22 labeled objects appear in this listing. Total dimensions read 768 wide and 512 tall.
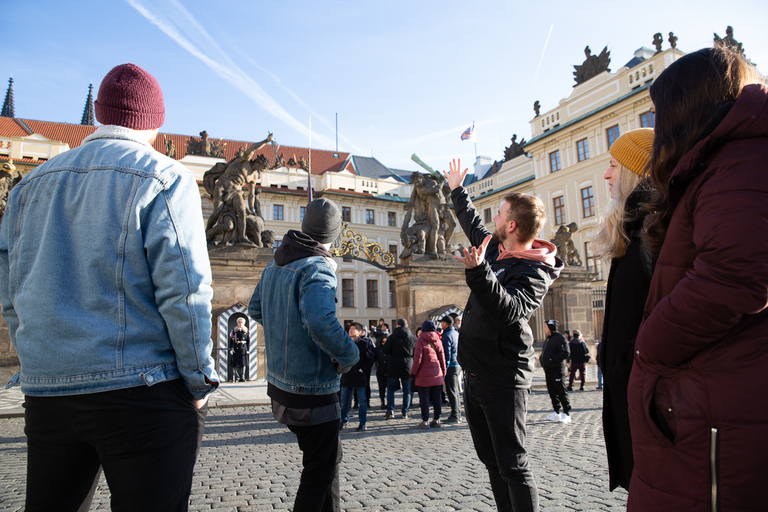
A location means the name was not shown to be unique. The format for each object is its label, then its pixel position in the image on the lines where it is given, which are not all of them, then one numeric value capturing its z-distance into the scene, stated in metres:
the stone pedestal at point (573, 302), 17.34
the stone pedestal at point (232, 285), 12.12
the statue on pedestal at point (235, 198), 12.59
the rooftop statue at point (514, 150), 45.66
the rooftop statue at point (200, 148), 31.39
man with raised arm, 2.69
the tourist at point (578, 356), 12.83
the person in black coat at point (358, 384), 7.76
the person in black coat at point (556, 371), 8.22
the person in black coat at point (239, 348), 12.00
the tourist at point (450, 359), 9.02
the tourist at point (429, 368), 8.16
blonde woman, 1.95
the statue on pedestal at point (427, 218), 14.48
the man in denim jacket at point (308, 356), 2.85
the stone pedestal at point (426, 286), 14.10
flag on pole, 24.97
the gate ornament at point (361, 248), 16.62
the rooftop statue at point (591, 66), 36.03
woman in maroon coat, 1.32
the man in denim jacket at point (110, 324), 1.76
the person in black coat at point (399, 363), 9.10
